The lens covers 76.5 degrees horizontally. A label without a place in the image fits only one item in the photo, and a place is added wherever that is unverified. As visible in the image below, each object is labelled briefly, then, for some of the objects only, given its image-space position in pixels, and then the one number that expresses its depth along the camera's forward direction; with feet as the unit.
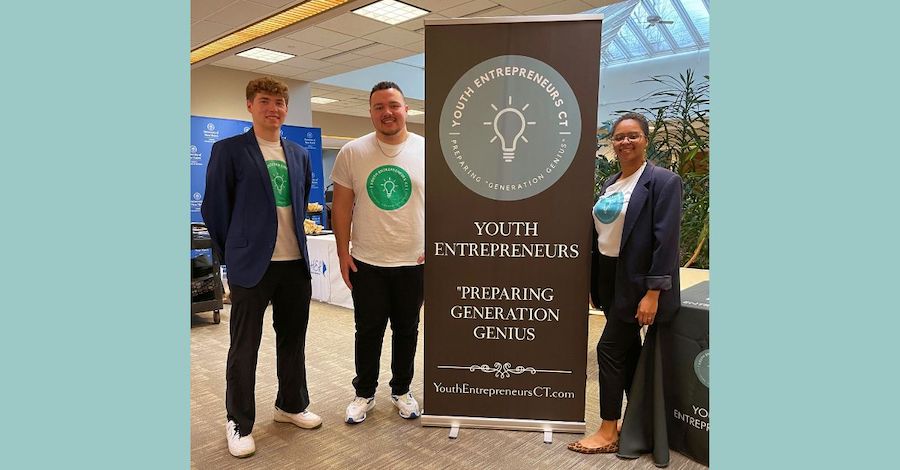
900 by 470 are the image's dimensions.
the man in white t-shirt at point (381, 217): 9.18
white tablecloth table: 18.75
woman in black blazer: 7.75
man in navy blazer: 8.23
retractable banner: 8.52
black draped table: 7.95
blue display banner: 25.14
